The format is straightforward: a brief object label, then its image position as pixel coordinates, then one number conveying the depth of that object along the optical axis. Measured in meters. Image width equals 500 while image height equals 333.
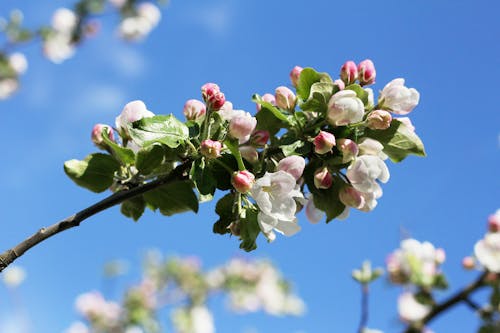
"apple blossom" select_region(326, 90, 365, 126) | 0.98
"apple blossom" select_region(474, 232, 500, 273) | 1.41
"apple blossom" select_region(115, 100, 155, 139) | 0.99
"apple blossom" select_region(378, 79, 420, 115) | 1.03
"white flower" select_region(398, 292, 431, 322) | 1.69
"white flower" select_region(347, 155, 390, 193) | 0.99
